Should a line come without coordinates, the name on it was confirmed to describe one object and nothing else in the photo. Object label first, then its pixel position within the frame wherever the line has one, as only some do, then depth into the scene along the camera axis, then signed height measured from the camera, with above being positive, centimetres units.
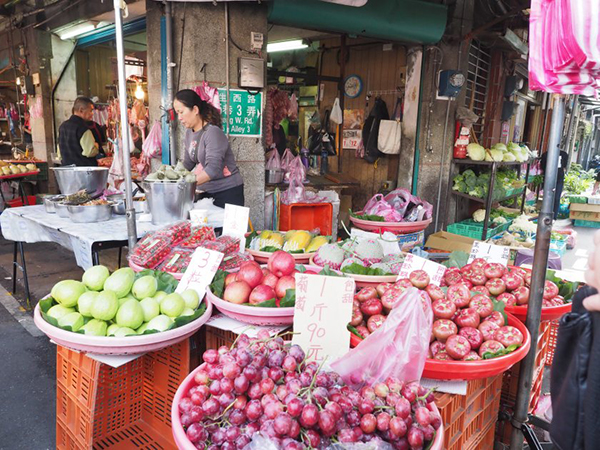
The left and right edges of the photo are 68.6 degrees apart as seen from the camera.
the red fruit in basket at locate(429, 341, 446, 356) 173 -80
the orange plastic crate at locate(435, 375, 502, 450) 156 -107
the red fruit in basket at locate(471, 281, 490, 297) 218 -72
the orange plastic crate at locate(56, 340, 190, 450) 197 -131
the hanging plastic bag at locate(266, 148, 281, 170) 605 -36
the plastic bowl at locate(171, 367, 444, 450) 122 -84
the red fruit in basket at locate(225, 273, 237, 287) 217 -70
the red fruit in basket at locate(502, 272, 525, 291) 226 -70
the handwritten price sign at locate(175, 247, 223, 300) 220 -68
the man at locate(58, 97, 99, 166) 587 -10
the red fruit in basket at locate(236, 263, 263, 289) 210 -66
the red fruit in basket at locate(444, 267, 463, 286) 230 -71
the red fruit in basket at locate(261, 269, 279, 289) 212 -69
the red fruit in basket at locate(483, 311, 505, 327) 184 -73
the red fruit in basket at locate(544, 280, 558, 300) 225 -74
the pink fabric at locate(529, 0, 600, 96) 144 +34
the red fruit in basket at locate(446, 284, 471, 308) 194 -67
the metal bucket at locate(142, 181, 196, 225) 315 -48
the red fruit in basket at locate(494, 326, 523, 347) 175 -76
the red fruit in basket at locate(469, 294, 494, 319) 188 -69
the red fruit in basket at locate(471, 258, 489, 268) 236 -65
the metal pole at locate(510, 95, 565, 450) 181 -53
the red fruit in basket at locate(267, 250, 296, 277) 220 -64
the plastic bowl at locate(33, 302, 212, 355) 175 -83
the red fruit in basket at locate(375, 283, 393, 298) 200 -67
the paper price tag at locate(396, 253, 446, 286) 220 -63
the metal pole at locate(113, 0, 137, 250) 244 +2
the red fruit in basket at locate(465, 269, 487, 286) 227 -69
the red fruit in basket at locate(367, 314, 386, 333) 182 -75
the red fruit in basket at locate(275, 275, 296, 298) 204 -68
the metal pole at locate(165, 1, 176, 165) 478 +65
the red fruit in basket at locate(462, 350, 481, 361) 167 -80
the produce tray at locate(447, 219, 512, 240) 683 -136
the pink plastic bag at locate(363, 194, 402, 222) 461 -75
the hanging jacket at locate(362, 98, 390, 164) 698 +23
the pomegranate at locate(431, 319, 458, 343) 176 -74
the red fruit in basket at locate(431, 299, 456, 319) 185 -70
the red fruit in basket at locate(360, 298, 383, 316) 191 -72
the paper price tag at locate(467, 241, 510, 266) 256 -64
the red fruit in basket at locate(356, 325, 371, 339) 180 -78
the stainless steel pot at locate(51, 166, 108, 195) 372 -42
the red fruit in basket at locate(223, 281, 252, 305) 198 -71
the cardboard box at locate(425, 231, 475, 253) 523 -119
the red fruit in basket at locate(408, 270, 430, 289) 204 -64
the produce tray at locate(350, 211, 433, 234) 438 -86
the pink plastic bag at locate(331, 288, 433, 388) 146 -70
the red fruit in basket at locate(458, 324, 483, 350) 175 -76
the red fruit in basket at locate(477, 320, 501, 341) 178 -75
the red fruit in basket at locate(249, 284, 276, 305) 195 -70
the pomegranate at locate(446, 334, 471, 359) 167 -77
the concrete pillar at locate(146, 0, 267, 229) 479 +93
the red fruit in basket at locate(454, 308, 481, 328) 181 -72
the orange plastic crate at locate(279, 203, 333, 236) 556 -103
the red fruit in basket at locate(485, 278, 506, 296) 222 -71
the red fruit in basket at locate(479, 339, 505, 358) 170 -78
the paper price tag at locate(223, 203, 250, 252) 287 -57
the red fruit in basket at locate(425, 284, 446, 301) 195 -66
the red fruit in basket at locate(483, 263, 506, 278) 229 -66
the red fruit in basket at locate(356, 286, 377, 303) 198 -69
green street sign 499 +25
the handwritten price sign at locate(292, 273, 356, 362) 169 -67
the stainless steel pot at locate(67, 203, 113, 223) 326 -61
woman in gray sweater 386 -17
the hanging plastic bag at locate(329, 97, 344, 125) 732 +40
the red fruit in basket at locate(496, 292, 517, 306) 217 -76
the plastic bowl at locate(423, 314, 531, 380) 159 -81
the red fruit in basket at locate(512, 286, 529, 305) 219 -74
